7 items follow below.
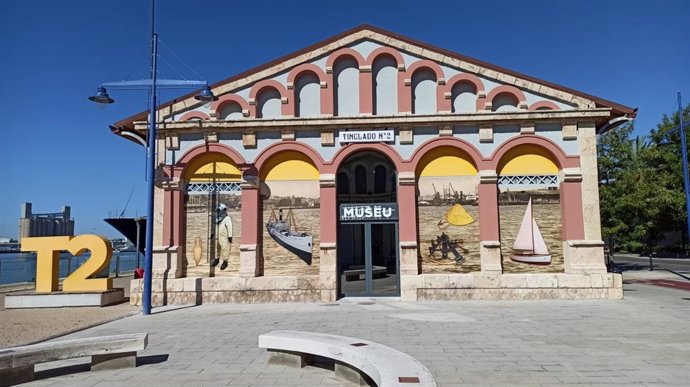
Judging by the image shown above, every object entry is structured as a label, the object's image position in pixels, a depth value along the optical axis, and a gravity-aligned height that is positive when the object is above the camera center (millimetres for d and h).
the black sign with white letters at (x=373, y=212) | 14109 +450
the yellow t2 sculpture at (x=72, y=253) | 14281 -881
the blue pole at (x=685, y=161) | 17859 +2458
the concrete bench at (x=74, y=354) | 5801 -1614
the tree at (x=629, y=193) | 22938 +1669
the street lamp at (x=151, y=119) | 11938 +2877
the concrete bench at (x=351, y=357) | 4879 -1538
